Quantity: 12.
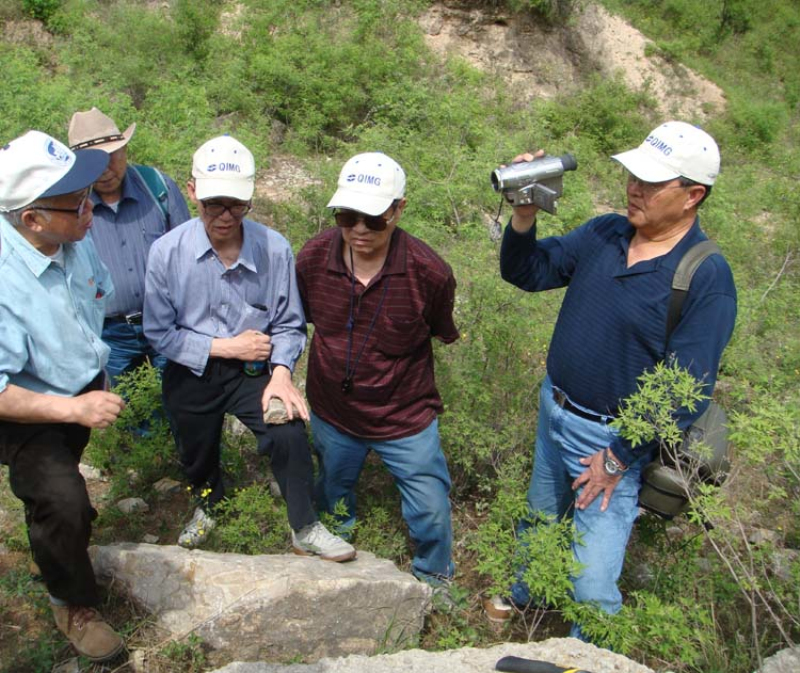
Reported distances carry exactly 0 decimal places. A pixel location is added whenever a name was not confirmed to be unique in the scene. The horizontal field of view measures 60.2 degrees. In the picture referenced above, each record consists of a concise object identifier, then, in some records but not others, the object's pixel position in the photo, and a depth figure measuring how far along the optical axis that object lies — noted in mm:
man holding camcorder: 2547
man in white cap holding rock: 3010
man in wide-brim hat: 3650
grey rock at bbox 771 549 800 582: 3426
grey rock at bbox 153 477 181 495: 3973
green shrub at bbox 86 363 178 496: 3535
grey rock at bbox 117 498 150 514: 3755
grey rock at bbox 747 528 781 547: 4074
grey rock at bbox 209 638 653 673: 2479
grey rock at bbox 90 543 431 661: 2762
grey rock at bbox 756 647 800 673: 2588
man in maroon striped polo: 2900
